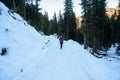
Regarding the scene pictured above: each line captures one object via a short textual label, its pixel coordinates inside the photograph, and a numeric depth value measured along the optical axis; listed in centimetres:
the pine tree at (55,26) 8326
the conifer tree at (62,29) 5308
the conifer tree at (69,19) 5103
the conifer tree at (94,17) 3177
